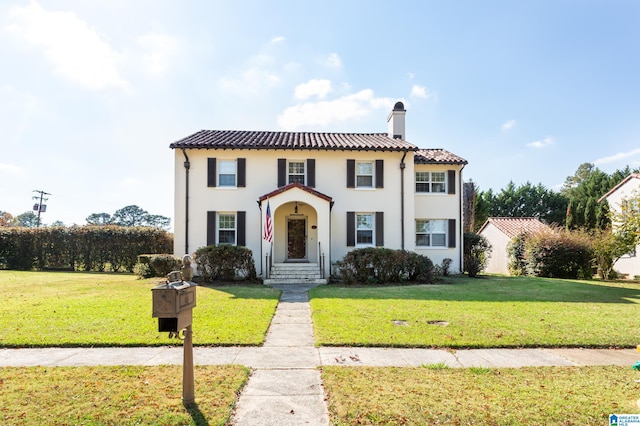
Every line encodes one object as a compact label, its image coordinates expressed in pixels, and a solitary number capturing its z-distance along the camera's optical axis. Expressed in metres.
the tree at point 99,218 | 82.22
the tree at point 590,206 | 24.02
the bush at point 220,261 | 14.89
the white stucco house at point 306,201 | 17.20
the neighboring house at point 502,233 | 23.89
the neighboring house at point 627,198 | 21.05
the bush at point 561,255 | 18.77
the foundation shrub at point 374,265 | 14.81
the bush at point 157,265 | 15.72
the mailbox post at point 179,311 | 3.67
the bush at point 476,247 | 20.03
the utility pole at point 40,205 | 45.38
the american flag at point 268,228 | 15.05
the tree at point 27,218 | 79.17
